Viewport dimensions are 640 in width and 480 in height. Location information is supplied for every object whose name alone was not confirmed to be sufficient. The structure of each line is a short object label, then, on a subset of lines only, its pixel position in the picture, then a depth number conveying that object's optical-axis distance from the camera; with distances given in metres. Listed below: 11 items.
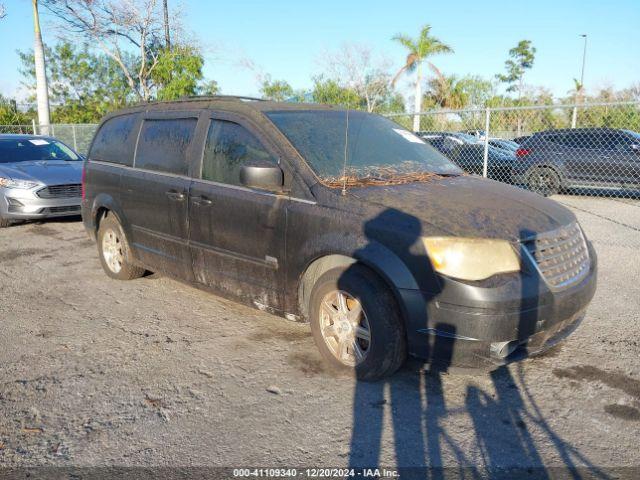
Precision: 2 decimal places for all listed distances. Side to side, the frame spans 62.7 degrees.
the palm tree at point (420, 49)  30.80
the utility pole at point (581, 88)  40.95
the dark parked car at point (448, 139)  10.84
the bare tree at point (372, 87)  34.59
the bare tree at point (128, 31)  23.34
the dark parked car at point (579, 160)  11.09
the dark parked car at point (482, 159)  10.75
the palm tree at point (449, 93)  37.69
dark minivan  2.95
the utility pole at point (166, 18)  19.56
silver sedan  8.35
